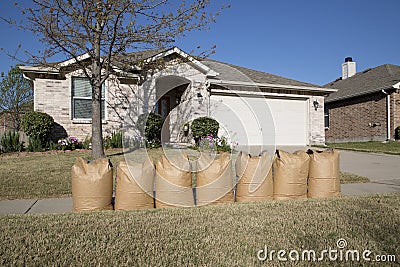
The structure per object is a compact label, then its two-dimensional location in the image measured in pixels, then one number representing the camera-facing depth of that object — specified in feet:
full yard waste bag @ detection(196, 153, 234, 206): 15.79
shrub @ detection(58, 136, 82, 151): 37.72
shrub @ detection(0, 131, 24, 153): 35.42
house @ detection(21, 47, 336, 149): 41.00
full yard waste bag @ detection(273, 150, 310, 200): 16.57
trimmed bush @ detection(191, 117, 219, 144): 42.83
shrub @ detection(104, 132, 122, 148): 39.77
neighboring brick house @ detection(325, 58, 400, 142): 62.28
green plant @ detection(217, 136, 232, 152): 40.60
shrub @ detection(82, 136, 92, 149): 38.67
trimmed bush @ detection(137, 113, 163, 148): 40.93
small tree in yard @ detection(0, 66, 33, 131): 82.23
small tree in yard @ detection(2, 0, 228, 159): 27.61
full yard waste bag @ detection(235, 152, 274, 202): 16.30
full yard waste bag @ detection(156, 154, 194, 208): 15.30
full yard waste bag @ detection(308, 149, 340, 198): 16.96
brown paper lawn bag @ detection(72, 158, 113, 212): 14.66
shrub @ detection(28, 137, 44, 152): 35.94
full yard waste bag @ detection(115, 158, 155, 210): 14.87
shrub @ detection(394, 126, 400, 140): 60.12
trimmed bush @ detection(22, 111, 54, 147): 36.47
